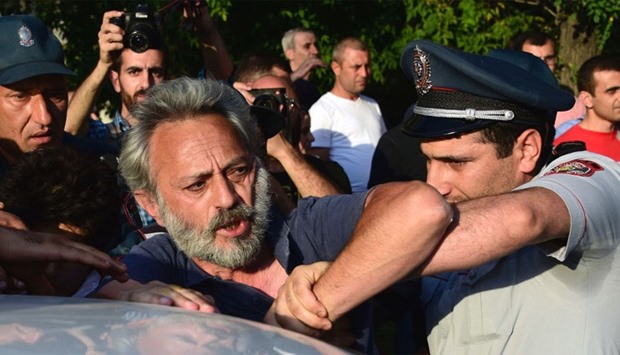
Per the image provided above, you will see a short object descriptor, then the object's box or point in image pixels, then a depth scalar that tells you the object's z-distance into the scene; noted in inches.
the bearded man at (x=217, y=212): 114.2
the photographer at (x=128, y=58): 197.3
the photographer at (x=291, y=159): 181.0
